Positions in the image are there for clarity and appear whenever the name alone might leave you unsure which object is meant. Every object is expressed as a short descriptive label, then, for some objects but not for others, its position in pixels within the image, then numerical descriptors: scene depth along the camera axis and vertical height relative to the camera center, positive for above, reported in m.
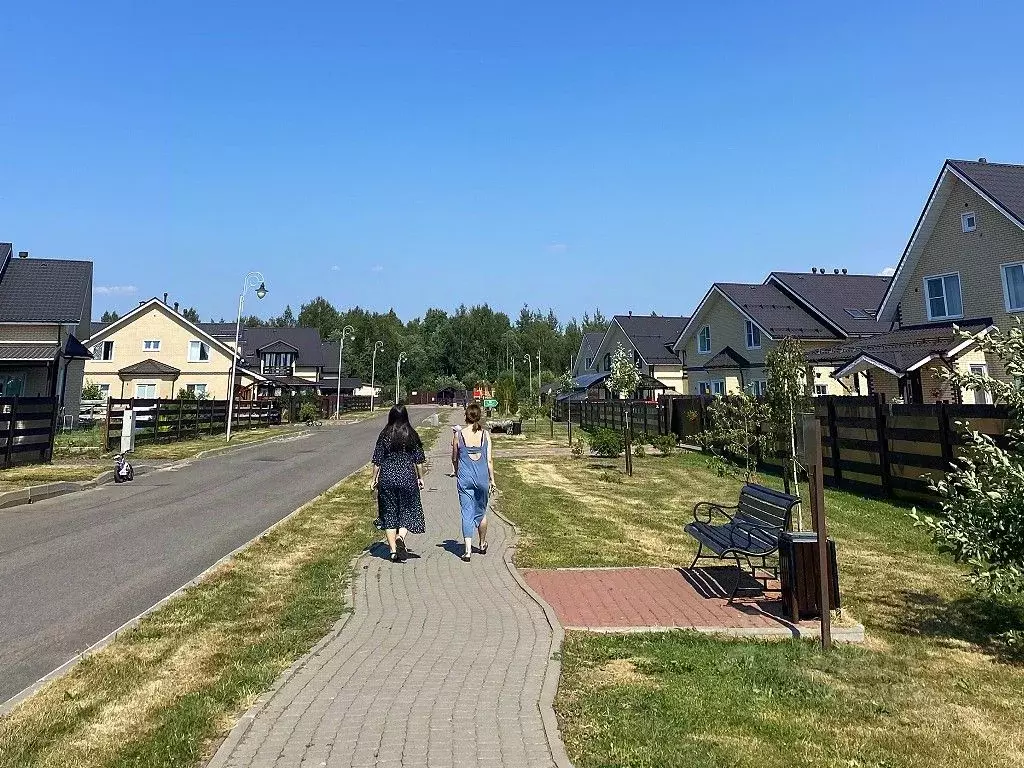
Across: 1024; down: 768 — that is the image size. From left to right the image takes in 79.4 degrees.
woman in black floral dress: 7.70 -0.69
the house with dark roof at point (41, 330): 27.59 +4.55
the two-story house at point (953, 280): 20.62 +5.35
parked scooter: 14.46 -1.04
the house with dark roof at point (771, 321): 29.58 +5.39
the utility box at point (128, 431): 19.06 -0.11
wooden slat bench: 6.14 -1.13
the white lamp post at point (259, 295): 29.01 +6.30
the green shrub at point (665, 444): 21.72 -0.64
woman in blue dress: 7.73 -0.53
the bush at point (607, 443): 19.61 -0.53
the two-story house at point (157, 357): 45.75 +5.30
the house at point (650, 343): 44.66 +6.46
